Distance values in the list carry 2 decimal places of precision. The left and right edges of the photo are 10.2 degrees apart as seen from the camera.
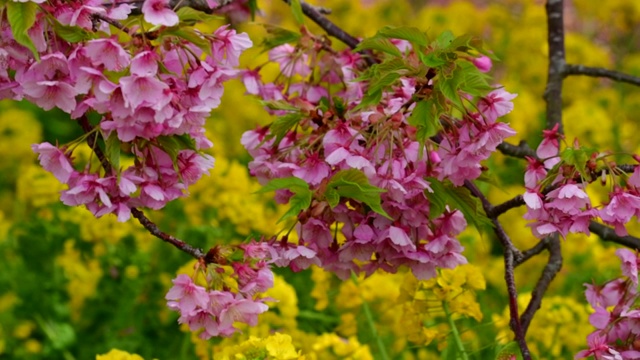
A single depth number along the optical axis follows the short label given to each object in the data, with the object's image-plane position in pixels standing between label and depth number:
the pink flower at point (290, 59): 2.34
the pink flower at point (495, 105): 2.19
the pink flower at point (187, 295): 2.16
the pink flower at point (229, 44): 2.15
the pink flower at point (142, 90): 2.10
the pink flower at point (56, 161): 2.15
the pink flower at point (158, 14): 2.11
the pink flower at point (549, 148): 2.22
